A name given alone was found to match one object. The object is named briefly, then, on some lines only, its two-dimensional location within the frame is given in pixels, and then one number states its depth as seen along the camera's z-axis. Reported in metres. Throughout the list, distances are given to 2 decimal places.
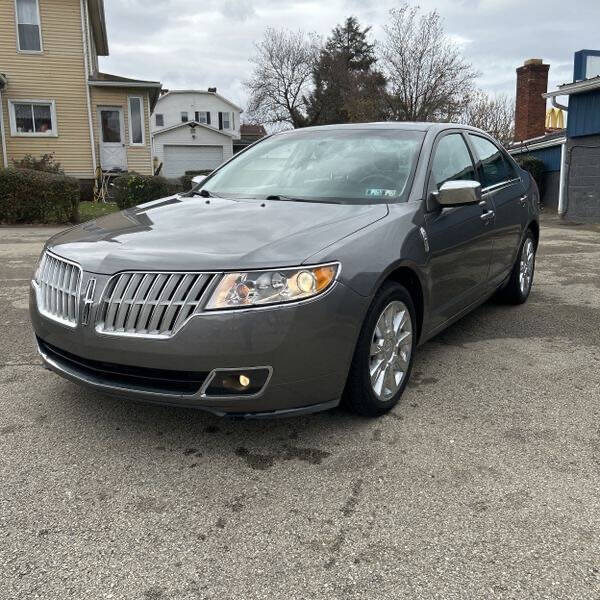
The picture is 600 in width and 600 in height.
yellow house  19.56
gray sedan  2.67
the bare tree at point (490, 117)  30.12
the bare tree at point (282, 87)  50.19
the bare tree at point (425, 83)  29.28
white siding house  43.00
